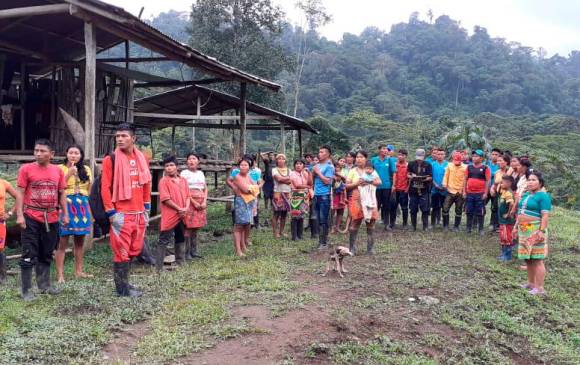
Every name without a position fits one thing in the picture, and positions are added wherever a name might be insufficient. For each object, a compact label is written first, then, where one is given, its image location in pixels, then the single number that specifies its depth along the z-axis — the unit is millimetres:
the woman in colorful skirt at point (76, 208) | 6395
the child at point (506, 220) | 8326
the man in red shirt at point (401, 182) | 10711
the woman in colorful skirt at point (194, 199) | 7648
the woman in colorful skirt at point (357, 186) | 7767
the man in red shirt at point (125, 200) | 5211
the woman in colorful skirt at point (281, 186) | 9637
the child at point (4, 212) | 5363
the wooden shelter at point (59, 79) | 9645
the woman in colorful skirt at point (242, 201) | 8055
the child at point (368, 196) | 7723
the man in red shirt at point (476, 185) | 10125
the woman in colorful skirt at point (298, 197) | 9641
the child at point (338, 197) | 10602
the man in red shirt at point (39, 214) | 5422
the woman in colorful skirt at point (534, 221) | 6496
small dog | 6523
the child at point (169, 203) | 6883
